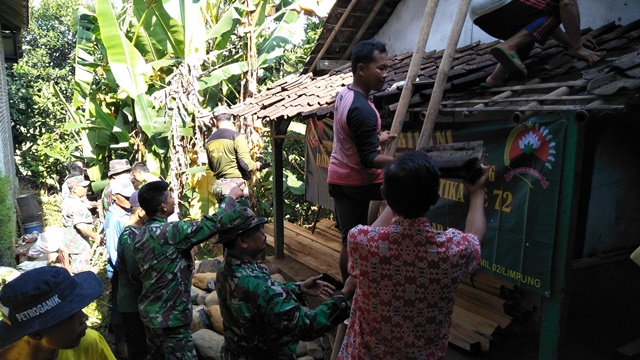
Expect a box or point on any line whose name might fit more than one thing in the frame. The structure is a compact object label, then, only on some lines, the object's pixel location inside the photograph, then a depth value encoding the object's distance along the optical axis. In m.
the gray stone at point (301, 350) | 4.68
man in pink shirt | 2.97
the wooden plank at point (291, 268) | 6.59
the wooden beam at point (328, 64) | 7.11
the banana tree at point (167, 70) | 8.03
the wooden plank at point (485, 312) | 4.55
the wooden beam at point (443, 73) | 2.88
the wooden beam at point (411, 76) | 2.98
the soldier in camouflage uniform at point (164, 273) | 3.32
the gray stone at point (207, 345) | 4.66
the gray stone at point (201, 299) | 6.07
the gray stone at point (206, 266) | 7.17
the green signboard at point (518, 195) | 2.93
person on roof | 3.18
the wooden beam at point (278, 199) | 7.41
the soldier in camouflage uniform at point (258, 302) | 2.25
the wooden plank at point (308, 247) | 6.83
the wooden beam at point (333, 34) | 6.40
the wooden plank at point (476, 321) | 4.41
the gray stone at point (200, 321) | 5.35
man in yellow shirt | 1.69
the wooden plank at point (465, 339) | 4.26
